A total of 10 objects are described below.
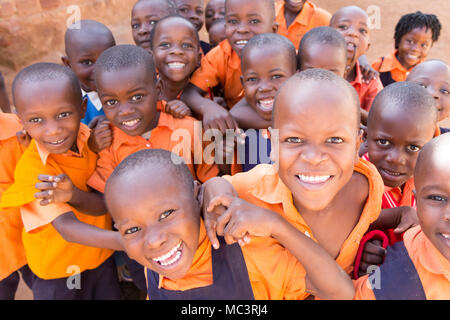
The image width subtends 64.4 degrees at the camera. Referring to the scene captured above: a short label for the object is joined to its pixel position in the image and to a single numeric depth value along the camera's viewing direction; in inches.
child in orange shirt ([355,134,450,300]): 38.9
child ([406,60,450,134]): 78.0
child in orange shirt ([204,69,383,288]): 42.4
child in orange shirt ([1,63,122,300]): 56.9
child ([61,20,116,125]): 84.0
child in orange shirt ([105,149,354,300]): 42.4
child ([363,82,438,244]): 58.3
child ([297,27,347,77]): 74.2
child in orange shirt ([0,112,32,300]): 65.4
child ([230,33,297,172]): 69.3
